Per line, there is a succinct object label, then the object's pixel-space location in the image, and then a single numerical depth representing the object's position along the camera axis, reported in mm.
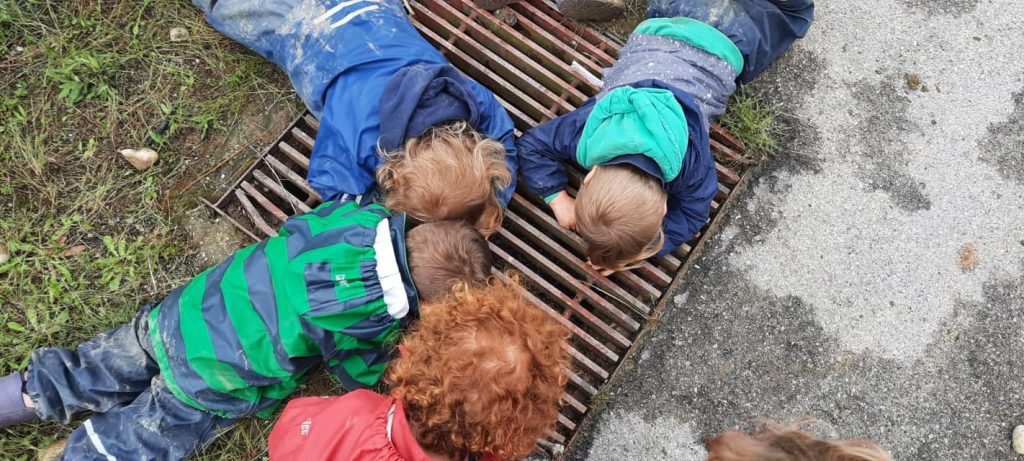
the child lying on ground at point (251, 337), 2057
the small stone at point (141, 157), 2711
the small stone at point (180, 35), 2842
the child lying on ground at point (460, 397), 1775
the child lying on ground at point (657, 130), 2201
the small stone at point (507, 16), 2816
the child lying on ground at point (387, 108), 2201
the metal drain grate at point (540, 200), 2570
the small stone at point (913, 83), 2797
